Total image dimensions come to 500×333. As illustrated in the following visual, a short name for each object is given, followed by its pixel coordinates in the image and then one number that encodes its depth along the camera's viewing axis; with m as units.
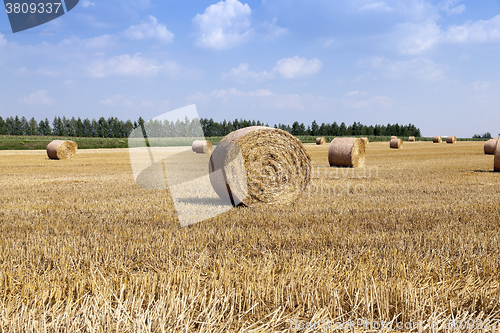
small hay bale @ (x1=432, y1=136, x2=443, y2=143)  62.06
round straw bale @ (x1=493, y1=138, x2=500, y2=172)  15.20
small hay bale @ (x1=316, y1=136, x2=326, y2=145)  59.81
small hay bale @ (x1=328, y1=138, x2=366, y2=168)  19.06
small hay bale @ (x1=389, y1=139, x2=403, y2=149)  44.97
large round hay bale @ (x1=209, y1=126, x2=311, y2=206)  8.60
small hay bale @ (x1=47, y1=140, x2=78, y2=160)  30.36
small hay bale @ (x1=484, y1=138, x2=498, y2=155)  28.27
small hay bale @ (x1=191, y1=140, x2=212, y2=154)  37.69
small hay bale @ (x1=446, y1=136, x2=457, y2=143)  57.28
